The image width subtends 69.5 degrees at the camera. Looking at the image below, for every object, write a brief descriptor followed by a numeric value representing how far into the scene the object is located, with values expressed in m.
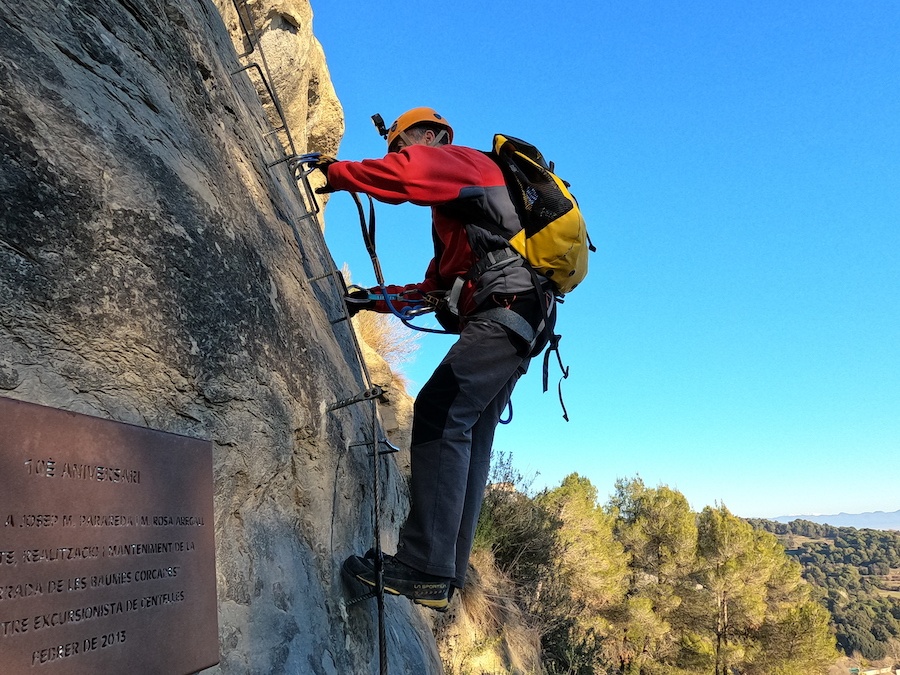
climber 2.79
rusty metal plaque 1.42
